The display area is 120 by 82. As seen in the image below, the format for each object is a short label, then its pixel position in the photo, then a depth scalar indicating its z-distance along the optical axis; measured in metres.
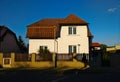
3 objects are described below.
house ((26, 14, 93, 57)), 14.94
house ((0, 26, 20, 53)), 17.39
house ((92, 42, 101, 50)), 41.06
